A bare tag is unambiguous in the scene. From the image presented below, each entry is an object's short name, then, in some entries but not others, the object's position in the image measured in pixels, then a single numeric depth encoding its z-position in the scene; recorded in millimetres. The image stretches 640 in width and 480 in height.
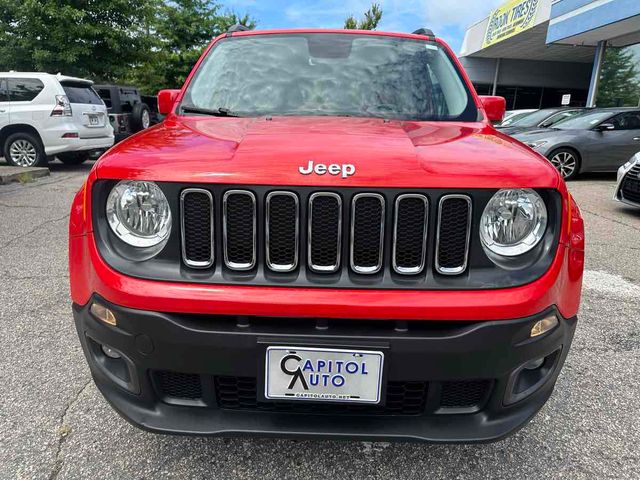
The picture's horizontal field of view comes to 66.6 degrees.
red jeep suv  1446
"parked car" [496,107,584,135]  10320
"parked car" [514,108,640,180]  9227
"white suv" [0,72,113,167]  9250
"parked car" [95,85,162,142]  12188
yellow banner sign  20127
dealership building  15066
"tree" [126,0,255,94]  23141
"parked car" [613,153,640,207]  6340
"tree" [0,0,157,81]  15953
